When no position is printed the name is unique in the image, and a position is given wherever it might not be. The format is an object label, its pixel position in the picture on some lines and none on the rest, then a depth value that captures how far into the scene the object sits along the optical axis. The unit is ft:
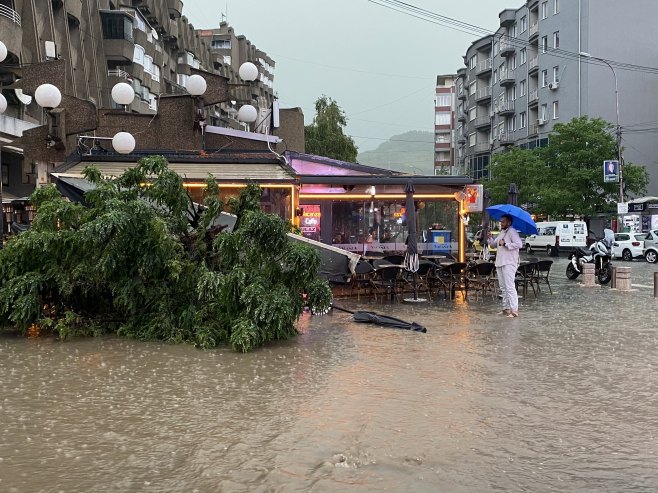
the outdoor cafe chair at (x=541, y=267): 50.57
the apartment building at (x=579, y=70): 162.20
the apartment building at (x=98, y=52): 88.03
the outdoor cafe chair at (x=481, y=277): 47.42
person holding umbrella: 38.52
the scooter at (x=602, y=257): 58.90
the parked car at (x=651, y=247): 97.40
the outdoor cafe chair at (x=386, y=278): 44.24
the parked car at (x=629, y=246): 102.65
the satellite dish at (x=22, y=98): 87.90
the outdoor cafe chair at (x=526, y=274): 48.98
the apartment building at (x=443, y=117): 342.64
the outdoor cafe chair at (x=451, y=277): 47.19
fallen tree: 28.14
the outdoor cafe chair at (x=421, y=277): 46.44
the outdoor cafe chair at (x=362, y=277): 43.45
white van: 116.67
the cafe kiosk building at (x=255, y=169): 50.42
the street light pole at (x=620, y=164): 117.70
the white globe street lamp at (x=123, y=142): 49.90
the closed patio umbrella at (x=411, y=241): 44.42
